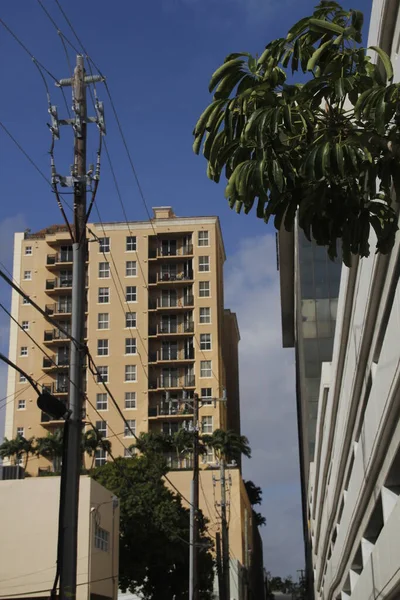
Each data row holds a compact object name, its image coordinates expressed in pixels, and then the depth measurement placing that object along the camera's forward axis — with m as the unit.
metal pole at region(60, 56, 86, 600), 13.82
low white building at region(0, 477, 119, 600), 32.81
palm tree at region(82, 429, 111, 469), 84.76
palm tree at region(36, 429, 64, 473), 88.38
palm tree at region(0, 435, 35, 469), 90.00
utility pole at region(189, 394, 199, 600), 36.69
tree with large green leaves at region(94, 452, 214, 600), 56.69
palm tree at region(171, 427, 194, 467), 85.31
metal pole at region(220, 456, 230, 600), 46.38
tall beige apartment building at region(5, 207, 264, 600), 95.44
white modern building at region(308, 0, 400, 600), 13.37
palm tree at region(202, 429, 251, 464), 84.38
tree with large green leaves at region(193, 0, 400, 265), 6.36
